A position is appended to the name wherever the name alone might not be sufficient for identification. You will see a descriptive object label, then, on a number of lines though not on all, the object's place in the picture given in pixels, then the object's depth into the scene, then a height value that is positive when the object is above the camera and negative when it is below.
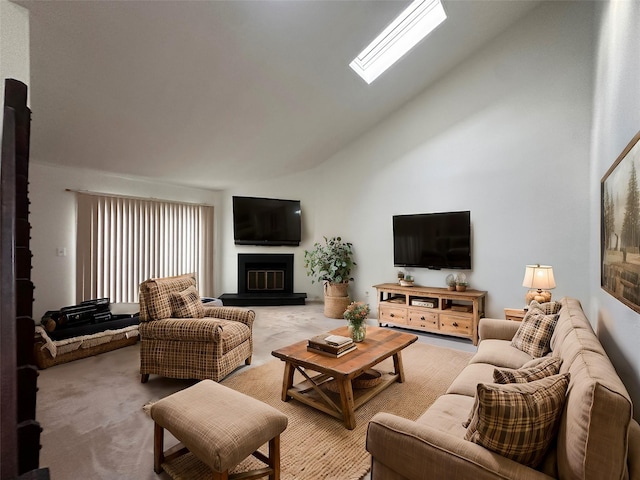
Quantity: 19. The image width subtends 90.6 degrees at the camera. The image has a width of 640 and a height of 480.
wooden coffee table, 2.19 -0.92
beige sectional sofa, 0.91 -0.70
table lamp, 3.23 -0.40
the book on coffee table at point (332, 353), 2.44 -0.87
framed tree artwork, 1.50 +0.06
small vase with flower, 2.71 -0.66
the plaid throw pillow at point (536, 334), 2.27 -0.70
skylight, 3.75 +2.55
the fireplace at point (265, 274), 6.45 -0.66
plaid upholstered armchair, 2.76 -0.88
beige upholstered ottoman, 1.40 -0.88
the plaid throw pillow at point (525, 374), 1.33 -0.57
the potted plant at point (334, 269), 5.40 -0.49
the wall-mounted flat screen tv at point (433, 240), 4.43 +0.01
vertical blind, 4.46 -0.02
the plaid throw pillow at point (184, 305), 3.06 -0.62
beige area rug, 1.80 -1.29
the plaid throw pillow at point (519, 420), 1.08 -0.62
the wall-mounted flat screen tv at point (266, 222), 6.28 +0.39
